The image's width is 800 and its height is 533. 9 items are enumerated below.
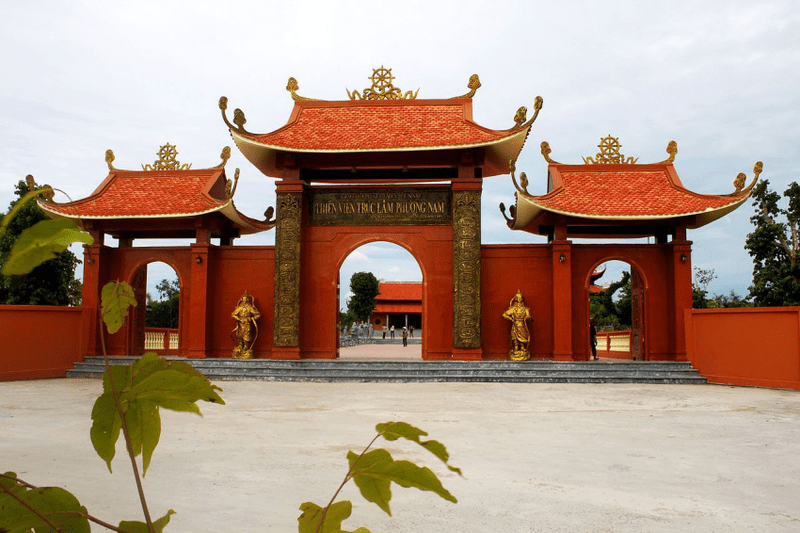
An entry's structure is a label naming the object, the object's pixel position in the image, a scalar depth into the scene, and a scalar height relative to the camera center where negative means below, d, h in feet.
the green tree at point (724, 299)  127.59 +4.37
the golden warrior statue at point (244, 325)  41.04 -0.59
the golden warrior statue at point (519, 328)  38.91 -0.60
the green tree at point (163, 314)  88.07 +0.17
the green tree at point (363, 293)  137.90 +5.11
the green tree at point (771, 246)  61.52 +7.43
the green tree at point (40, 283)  56.80 +2.86
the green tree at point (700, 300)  78.85 +2.47
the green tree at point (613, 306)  72.34 +1.69
